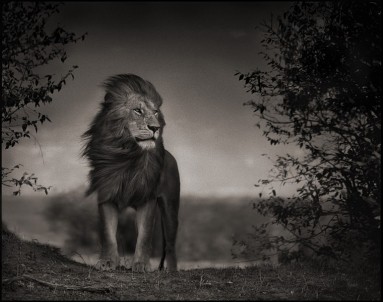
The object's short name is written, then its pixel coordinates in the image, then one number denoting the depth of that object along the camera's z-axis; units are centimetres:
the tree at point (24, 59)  630
